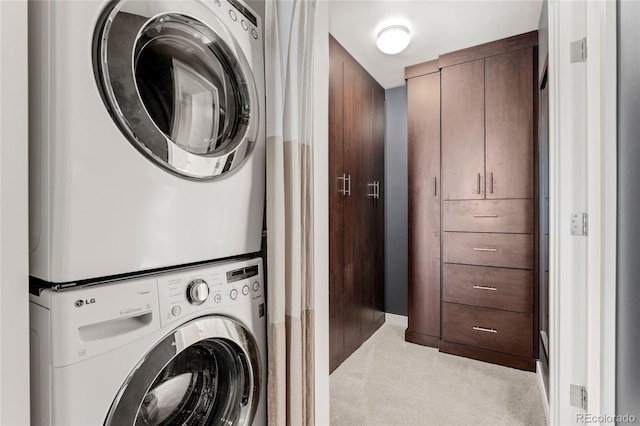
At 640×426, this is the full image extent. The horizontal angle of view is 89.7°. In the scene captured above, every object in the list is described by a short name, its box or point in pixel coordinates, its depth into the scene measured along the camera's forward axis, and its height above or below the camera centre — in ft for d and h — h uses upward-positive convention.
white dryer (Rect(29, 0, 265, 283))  2.15 +0.63
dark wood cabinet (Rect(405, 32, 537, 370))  7.38 +0.11
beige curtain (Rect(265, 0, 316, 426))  3.61 +0.06
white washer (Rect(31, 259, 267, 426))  2.15 -1.12
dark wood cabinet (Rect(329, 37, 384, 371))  7.48 +0.16
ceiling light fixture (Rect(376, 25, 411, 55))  7.08 +3.85
